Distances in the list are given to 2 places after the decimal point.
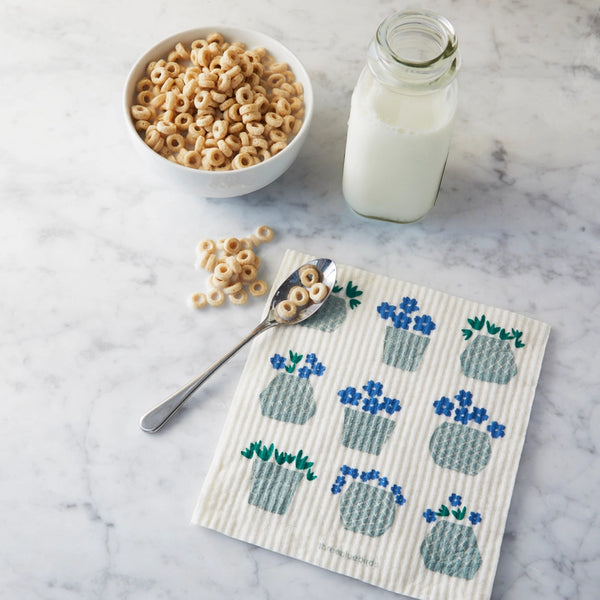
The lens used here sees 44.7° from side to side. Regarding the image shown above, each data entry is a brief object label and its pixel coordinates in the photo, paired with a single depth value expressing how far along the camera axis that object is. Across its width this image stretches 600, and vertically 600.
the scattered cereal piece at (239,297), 0.88
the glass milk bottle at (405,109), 0.75
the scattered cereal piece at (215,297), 0.88
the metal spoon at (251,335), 0.83
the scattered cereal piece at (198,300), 0.88
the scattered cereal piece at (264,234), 0.92
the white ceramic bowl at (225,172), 0.85
